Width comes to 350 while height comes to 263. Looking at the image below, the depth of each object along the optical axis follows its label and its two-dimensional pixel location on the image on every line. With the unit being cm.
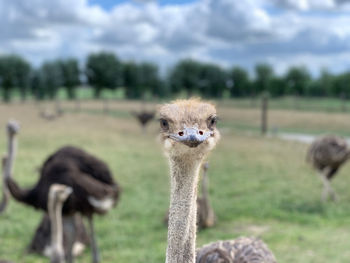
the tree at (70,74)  4466
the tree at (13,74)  4544
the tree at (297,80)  4819
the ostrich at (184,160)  182
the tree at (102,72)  4125
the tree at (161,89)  4528
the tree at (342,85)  3841
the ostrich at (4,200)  664
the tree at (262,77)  5203
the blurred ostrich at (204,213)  585
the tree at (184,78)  4687
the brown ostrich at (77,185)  465
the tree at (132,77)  4521
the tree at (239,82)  5556
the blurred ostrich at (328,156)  685
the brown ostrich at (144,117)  1869
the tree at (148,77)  4391
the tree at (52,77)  4272
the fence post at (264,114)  1738
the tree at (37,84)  4655
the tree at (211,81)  4891
